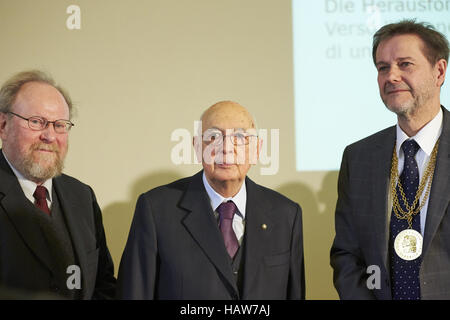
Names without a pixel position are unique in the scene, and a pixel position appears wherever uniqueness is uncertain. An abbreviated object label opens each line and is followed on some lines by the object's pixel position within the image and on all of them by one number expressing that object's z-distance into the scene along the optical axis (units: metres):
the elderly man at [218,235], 2.47
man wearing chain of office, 2.60
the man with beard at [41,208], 2.59
